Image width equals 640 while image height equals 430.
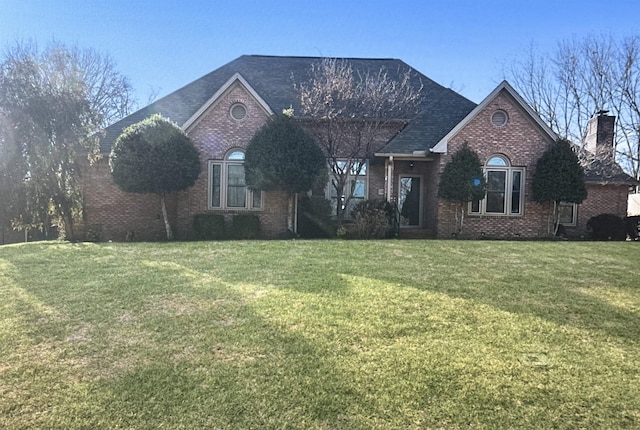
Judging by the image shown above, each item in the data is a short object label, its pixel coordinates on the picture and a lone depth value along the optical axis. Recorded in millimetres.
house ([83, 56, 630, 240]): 13586
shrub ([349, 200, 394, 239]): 12875
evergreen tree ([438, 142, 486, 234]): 13070
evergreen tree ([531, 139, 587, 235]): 13133
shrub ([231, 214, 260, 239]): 13641
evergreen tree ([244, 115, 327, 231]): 12906
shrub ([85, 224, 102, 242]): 13430
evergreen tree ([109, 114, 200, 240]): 12414
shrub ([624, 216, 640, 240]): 14867
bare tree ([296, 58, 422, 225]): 14109
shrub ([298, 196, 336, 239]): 13988
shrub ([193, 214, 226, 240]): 13531
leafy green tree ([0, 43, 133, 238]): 12430
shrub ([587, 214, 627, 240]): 14492
